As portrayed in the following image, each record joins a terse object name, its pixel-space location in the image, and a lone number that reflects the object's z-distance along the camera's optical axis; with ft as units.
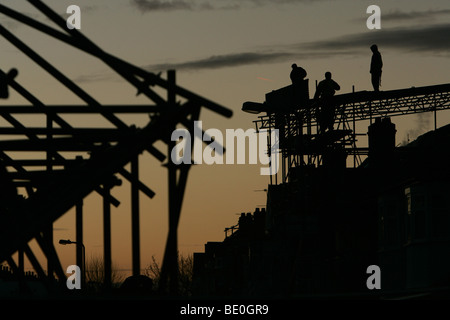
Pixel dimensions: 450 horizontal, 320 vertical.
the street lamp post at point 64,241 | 244.89
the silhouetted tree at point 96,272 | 502.38
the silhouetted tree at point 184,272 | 508.78
